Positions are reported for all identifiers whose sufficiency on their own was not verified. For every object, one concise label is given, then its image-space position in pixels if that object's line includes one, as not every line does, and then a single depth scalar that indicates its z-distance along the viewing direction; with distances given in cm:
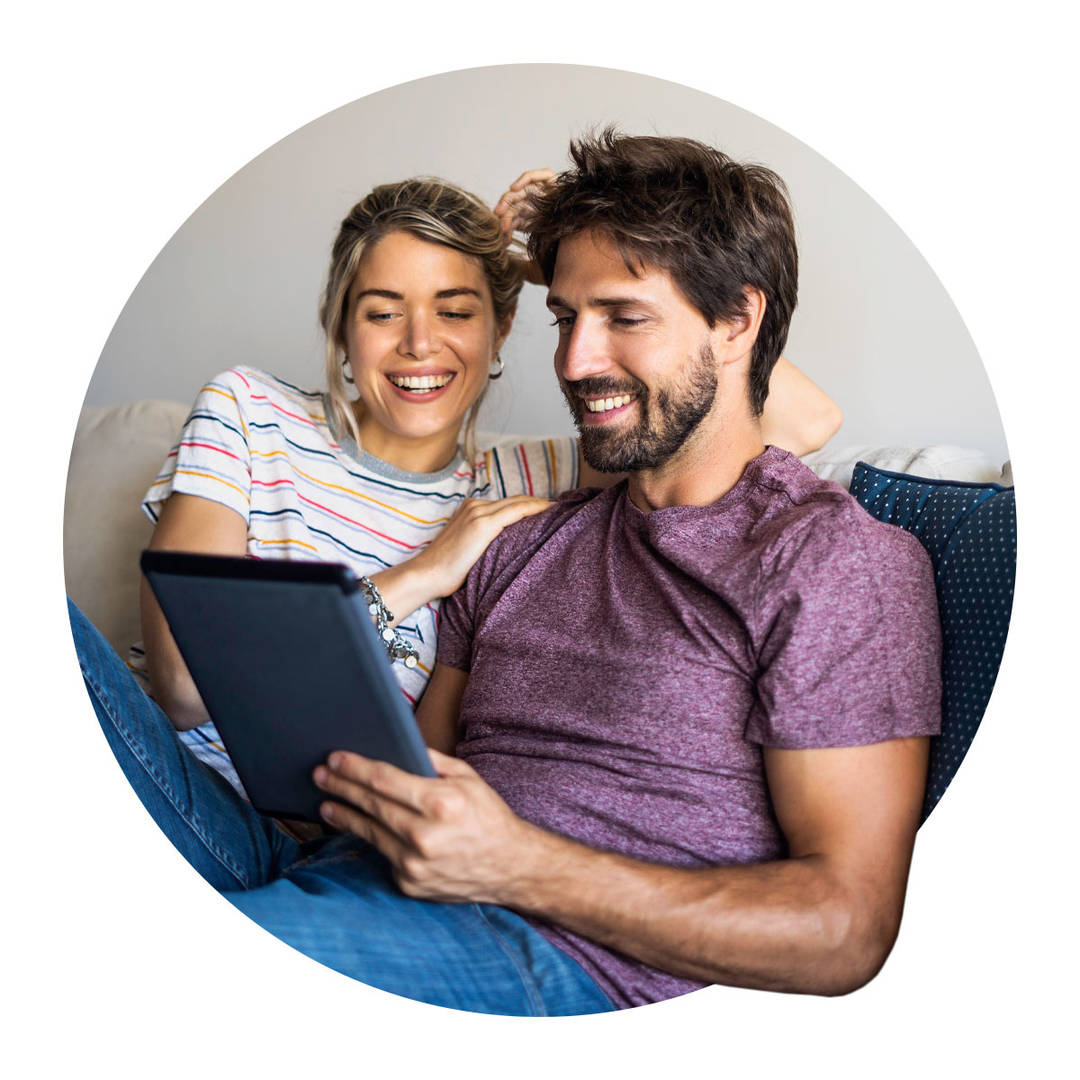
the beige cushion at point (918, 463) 160
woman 157
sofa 125
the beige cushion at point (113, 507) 208
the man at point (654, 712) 114
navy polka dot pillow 124
